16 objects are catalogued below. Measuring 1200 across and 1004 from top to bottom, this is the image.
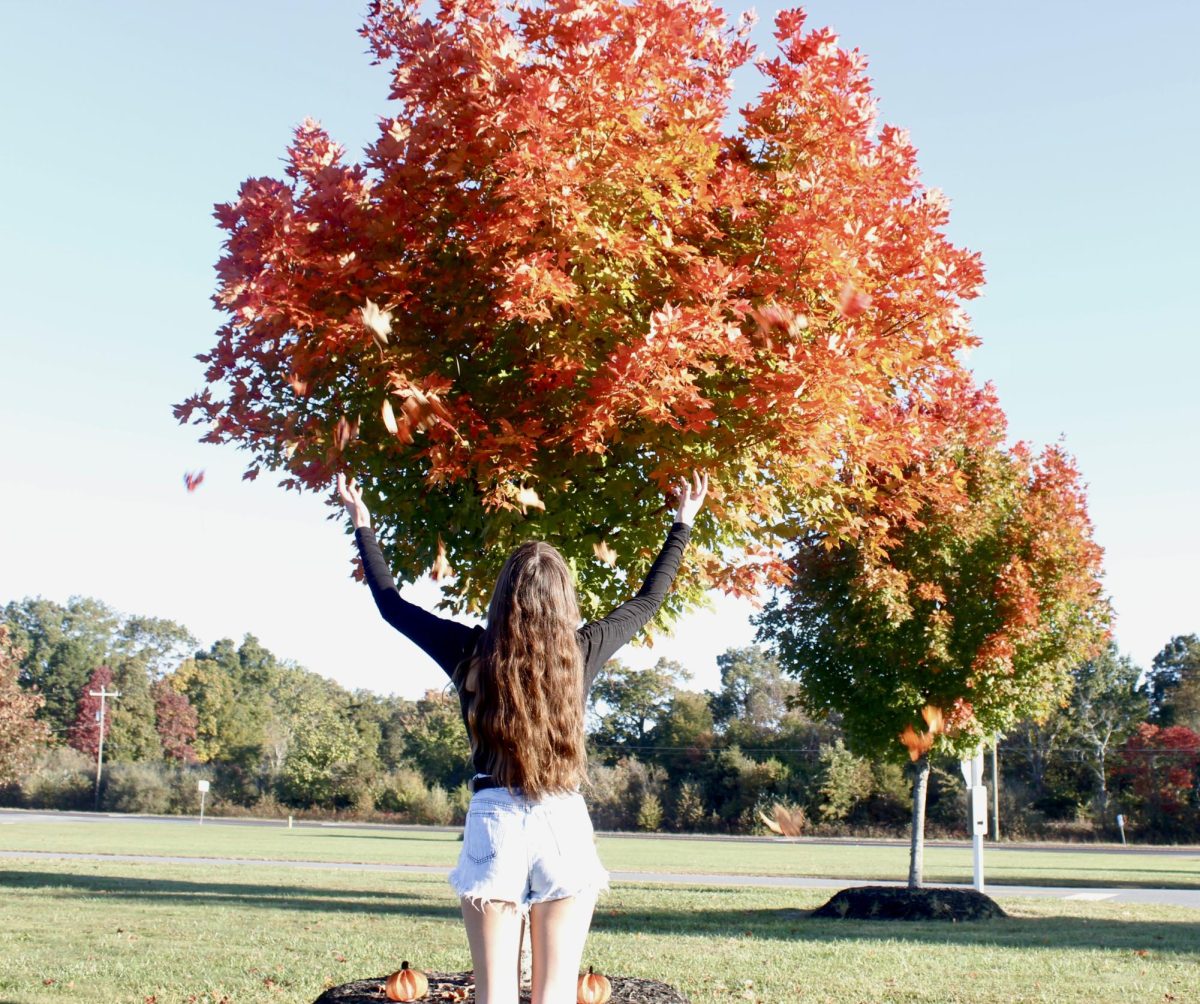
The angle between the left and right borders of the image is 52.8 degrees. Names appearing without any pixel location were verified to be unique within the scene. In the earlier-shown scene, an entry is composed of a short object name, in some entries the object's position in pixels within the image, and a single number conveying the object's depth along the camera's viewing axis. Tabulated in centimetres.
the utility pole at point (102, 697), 7429
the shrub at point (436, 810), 6241
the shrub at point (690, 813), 5784
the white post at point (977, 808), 1733
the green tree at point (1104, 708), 5831
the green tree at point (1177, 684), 6350
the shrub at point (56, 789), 7319
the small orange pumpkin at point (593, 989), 488
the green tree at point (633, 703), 7100
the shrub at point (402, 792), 6431
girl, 317
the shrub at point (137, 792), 7088
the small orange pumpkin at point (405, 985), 579
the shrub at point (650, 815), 5794
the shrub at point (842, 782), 5416
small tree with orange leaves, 1526
